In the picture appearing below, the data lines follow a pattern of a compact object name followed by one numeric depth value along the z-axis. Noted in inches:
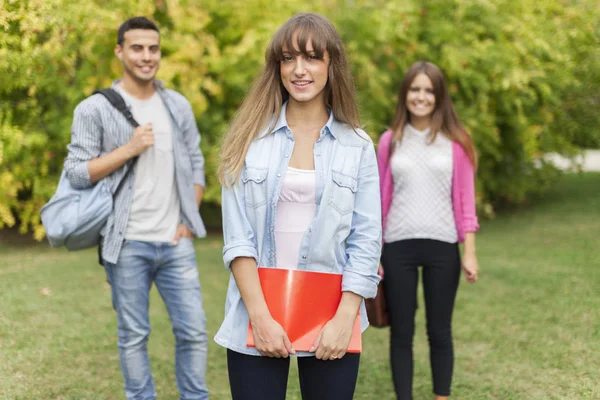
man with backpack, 146.0
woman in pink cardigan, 161.0
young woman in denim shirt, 92.7
